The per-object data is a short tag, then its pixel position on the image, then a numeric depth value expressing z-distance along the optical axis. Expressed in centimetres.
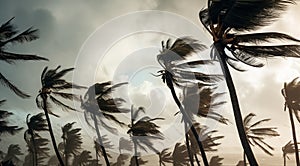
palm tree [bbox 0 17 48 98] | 1992
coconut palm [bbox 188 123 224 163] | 4025
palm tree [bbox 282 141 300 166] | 6302
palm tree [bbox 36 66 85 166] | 3089
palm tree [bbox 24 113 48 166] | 4564
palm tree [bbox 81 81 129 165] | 3419
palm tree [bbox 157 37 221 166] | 2231
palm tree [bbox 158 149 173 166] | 6988
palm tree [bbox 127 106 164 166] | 4053
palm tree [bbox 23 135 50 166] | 7375
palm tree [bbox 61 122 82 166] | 5869
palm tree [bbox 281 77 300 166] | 3491
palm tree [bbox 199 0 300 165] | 1238
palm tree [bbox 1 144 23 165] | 8626
